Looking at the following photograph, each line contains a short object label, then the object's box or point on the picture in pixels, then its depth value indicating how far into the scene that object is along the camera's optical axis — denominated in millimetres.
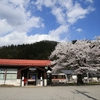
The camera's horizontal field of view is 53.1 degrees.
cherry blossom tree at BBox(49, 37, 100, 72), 16697
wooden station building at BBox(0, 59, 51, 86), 16385
